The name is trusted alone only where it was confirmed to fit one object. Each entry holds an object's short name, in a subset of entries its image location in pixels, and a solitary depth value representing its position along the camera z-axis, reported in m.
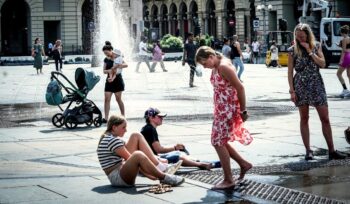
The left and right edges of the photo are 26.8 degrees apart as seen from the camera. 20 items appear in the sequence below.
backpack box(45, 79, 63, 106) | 14.14
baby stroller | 13.88
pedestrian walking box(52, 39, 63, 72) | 39.74
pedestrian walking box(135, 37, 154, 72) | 38.28
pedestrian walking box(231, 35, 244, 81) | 26.40
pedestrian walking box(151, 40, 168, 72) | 37.96
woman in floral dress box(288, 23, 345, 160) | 9.74
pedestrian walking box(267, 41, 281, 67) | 41.38
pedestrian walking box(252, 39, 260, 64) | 52.25
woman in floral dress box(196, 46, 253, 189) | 7.96
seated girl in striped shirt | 8.04
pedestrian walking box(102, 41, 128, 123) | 14.24
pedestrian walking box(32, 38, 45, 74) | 37.80
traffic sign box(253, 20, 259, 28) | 53.22
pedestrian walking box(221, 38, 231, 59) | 26.77
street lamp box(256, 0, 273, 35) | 58.62
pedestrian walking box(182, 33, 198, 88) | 25.19
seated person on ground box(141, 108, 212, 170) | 9.14
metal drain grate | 7.38
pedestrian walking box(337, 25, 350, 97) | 18.66
